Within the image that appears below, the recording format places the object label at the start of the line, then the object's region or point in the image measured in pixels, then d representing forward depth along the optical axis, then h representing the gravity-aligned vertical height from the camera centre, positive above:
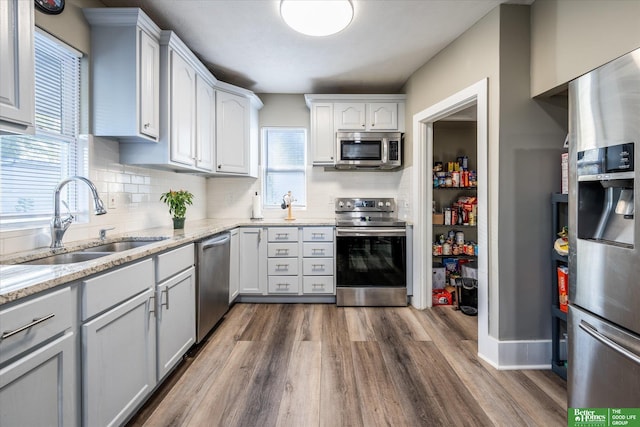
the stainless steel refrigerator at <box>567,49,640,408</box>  1.11 -0.11
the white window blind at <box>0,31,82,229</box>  1.49 +0.35
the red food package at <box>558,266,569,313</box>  1.87 -0.47
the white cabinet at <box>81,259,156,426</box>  1.14 -0.58
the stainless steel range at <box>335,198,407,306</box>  3.09 -0.53
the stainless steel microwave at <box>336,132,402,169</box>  3.39 +0.74
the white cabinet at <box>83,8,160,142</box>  1.89 +0.88
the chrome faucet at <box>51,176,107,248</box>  1.52 -0.01
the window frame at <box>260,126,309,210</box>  3.79 +0.60
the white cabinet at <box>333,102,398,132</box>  3.43 +1.13
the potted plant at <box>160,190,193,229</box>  2.49 +0.06
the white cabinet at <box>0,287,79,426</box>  0.84 -0.47
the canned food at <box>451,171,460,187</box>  3.33 +0.38
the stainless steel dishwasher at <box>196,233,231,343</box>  2.18 -0.56
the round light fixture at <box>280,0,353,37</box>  1.91 +1.33
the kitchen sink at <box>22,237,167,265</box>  1.45 -0.22
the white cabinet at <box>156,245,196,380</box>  1.67 -0.58
